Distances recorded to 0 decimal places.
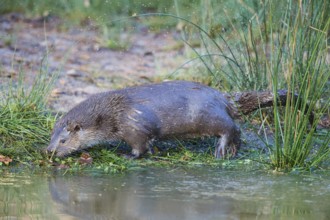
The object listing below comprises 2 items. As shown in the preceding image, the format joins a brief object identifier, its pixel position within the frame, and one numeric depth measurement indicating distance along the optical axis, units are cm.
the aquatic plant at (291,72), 1172
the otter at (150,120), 1293
